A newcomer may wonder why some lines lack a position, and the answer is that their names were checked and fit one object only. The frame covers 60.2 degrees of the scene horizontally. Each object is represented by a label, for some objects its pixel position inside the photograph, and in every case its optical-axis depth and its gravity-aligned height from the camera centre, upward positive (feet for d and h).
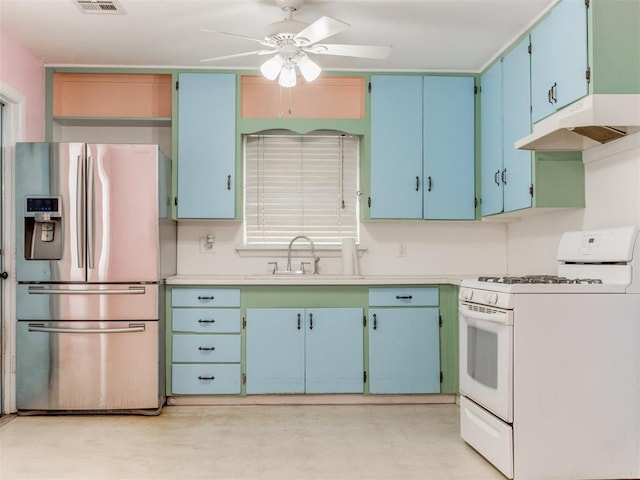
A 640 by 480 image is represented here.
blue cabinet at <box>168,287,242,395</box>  12.60 -2.09
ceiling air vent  9.98 +4.49
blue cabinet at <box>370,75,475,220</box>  13.62 +2.53
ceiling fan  9.41 +3.56
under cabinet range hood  8.31 +2.01
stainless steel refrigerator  11.70 -0.65
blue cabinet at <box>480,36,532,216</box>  11.09 +2.58
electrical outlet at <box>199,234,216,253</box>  14.28 +0.14
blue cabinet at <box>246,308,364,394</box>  12.64 -2.39
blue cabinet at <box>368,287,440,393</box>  12.78 -2.11
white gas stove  8.09 -1.89
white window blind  14.47 +1.63
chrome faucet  14.02 -0.14
